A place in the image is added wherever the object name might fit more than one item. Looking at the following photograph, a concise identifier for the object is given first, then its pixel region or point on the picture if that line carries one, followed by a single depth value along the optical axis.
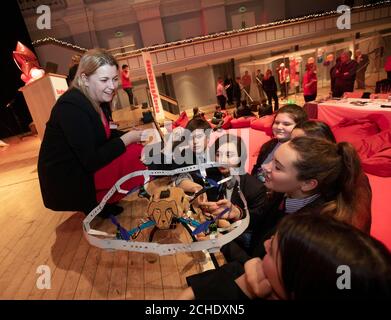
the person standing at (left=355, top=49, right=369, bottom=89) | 7.71
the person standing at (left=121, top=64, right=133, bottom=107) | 7.96
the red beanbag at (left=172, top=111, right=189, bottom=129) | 5.84
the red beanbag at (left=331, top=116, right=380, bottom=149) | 2.93
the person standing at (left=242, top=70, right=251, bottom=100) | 9.84
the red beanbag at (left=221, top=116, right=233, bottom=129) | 5.39
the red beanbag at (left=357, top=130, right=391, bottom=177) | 2.36
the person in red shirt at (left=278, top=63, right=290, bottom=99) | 9.98
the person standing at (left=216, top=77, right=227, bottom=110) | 9.70
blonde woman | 1.36
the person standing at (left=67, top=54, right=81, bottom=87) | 4.31
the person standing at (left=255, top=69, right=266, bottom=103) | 9.66
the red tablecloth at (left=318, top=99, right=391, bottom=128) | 3.08
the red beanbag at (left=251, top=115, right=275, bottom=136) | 4.20
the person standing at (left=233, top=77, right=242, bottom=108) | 9.87
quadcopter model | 1.11
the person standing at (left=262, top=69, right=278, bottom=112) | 8.23
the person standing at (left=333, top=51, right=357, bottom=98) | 5.90
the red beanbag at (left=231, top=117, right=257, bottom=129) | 5.08
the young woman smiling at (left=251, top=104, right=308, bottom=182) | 2.00
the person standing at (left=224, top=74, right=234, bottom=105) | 9.88
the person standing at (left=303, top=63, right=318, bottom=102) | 6.62
